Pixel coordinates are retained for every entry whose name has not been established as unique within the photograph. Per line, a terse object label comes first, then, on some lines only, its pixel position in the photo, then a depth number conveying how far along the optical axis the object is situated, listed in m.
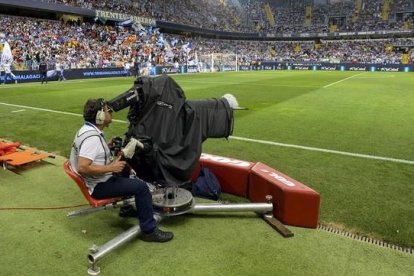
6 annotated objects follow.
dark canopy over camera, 4.04
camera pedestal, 4.47
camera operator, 3.80
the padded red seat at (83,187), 4.07
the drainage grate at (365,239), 4.09
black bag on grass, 5.44
